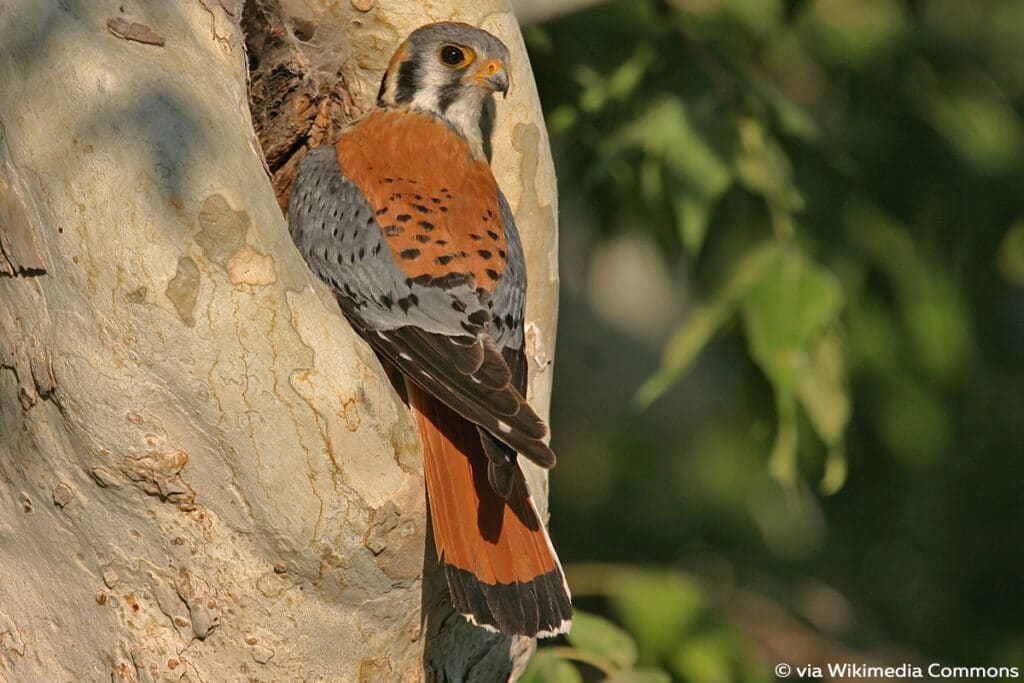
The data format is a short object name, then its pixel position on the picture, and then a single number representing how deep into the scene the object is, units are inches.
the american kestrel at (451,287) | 196.7
